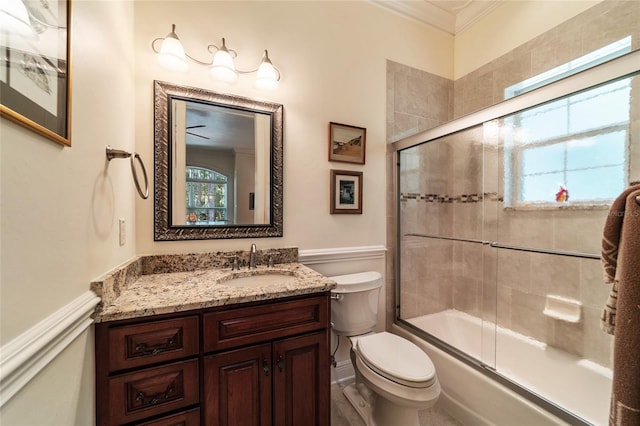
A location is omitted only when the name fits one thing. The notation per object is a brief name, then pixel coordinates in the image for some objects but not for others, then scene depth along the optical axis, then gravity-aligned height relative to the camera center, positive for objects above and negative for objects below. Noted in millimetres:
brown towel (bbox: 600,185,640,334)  718 -100
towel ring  985 +220
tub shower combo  1412 -149
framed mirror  1422 +273
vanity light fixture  1318 +841
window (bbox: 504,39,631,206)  1448 +442
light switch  1123 -96
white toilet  1195 -783
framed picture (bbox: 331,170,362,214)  1834 +144
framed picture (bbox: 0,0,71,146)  493 +317
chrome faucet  1528 -284
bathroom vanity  891 -566
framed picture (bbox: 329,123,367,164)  1830 +510
